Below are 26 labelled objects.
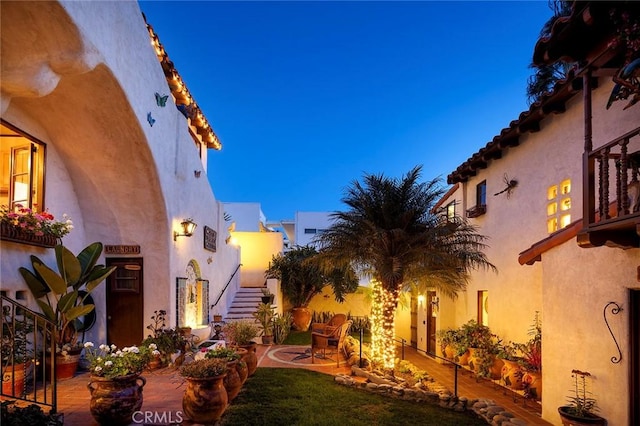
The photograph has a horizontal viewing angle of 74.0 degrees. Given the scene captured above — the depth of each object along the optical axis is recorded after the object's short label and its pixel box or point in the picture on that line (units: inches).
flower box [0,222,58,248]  288.7
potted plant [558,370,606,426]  232.0
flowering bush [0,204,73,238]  298.8
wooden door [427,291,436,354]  618.8
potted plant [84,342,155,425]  225.3
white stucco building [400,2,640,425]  219.1
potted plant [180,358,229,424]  251.1
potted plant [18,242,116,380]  317.1
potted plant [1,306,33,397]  272.1
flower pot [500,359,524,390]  367.6
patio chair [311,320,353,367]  485.5
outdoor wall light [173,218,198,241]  445.9
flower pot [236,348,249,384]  327.7
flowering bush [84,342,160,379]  230.5
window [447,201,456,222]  607.9
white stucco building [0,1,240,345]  251.3
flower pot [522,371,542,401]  344.2
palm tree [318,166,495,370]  434.6
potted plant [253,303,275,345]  598.5
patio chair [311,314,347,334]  554.6
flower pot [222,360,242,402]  302.1
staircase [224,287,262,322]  658.8
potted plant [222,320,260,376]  387.5
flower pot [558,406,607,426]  230.7
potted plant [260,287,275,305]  669.9
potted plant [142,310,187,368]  386.6
